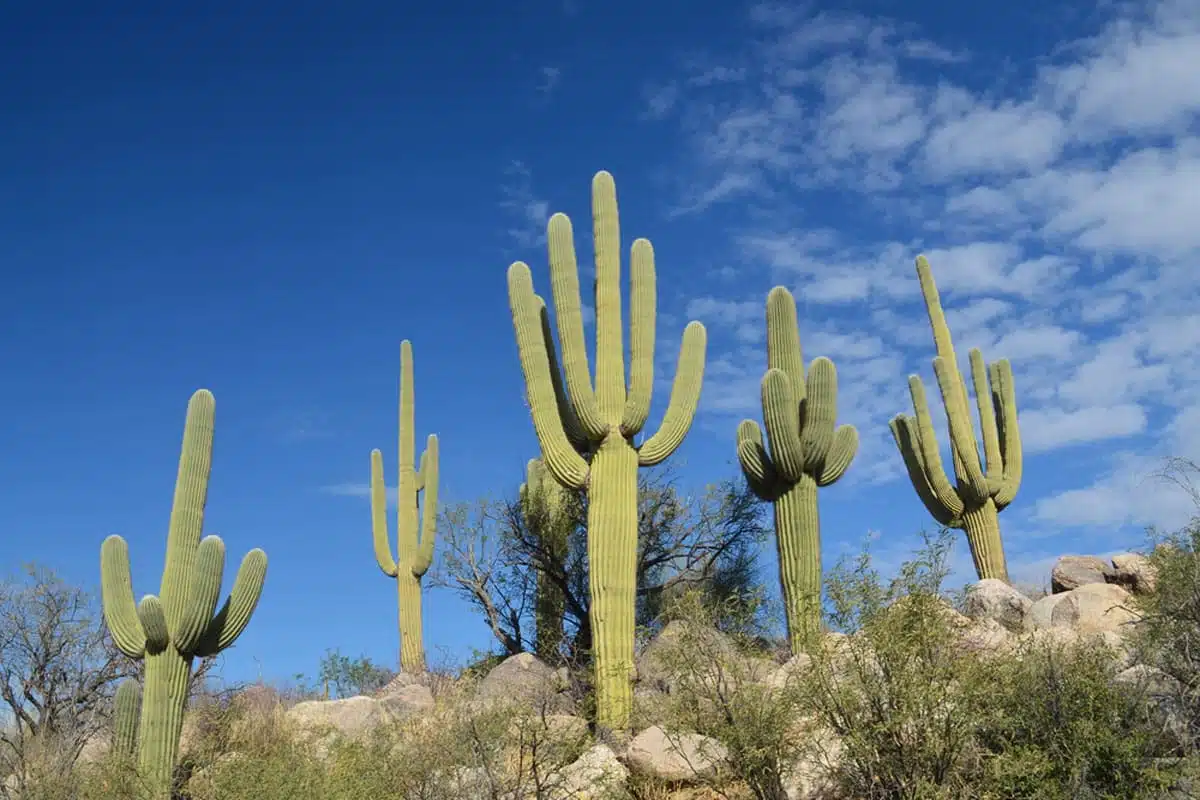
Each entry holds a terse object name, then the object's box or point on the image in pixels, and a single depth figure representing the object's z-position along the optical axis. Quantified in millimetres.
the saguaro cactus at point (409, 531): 19172
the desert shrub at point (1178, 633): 8773
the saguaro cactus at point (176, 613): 12711
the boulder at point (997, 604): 13000
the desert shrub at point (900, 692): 8242
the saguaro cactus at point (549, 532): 18438
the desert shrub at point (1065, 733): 8197
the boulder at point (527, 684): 13062
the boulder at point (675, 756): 9539
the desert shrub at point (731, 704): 8984
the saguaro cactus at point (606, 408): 12656
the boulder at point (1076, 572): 16453
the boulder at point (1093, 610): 12359
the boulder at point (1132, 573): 13445
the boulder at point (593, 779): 10094
